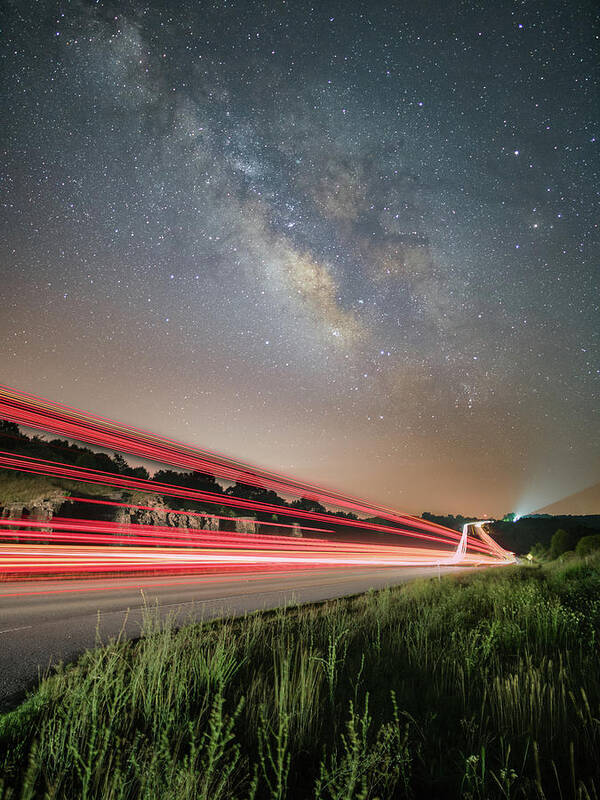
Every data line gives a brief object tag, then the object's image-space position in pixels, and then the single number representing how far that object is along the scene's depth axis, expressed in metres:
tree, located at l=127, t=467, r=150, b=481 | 51.94
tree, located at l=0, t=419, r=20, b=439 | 38.22
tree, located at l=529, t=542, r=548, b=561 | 73.61
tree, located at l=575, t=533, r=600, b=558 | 36.91
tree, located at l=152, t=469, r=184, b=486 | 53.01
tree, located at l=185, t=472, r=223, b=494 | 55.52
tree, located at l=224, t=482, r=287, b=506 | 62.70
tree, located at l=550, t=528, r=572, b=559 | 59.25
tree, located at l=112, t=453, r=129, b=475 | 49.97
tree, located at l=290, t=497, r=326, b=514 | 71.88
